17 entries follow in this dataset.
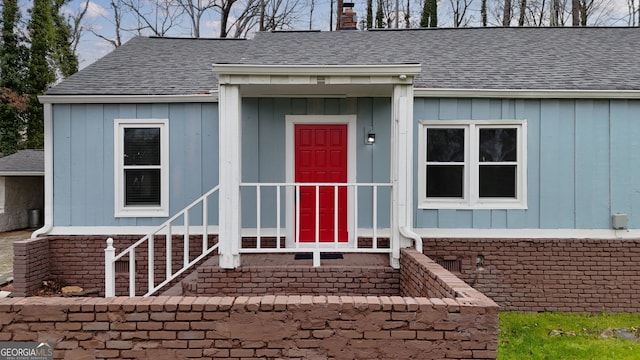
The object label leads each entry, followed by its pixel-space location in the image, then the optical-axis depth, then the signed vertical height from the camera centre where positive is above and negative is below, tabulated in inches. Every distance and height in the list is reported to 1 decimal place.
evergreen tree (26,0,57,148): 717.3 +206.8
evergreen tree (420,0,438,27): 737.0 +306.1
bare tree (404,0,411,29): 789.2 +324.8
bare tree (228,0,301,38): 743.7 +305.1
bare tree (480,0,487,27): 770.8 +323.7
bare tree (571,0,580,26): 618.2 +258.6
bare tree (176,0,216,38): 742.5 +318.9
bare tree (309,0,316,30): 791.8 +338.5
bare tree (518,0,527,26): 721.0 +305.9
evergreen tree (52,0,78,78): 787.5 +273.0
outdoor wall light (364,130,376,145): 240.5 +24.2
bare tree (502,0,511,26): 713.0 +296.2
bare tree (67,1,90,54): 842.2 +332.2
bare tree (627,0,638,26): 704.4 +294.9
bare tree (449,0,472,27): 803.4 +338.6
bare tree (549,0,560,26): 719.1 +298.9
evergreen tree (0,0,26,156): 690.8 +174.2
